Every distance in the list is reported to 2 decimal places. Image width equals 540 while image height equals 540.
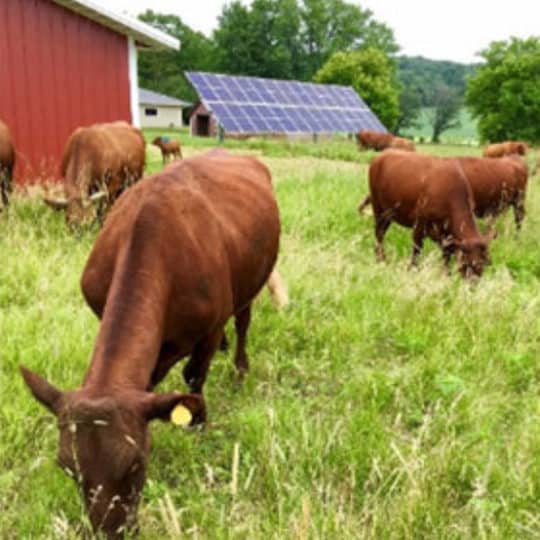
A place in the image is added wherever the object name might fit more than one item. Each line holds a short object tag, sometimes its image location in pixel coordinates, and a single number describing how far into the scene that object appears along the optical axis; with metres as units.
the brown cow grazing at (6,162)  7.59
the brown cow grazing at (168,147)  21.20
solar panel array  26.73
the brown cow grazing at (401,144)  30.56
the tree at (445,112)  85.69
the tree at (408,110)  77.69
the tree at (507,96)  44.00
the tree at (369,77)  55.59
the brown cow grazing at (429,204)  6.47
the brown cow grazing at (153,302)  1.97
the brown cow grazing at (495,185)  9.55
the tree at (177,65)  66.50
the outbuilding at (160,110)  57.31
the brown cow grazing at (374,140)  34.06
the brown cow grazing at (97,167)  6.71
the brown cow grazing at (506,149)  18.92
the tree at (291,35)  67.56
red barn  8.81
